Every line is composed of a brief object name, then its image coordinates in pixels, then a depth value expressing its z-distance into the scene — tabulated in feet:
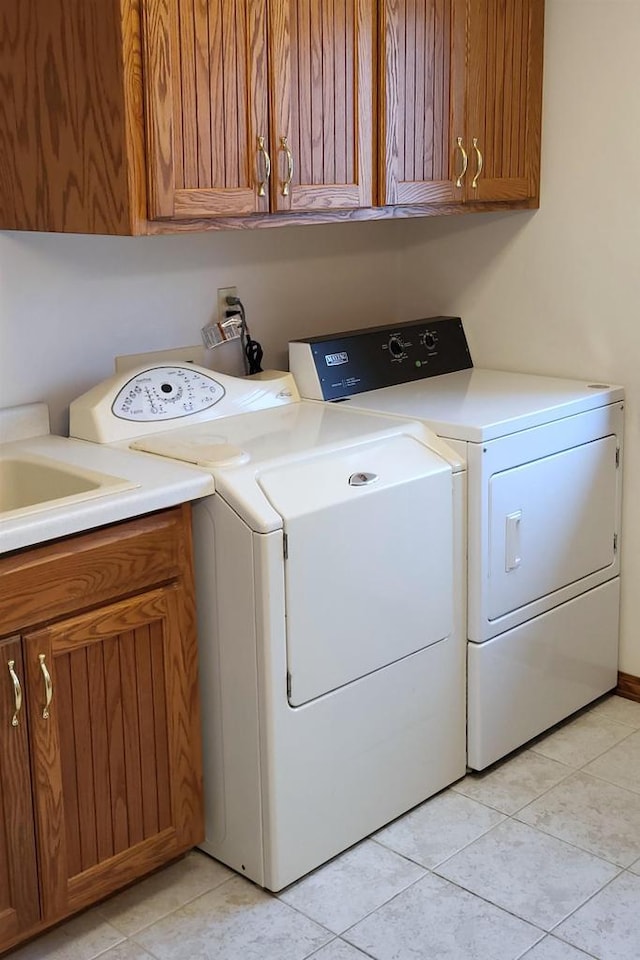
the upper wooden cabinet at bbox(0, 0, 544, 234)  7.11
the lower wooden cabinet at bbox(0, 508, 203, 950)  6.51
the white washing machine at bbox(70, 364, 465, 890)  7.20
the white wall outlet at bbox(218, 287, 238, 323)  9.63
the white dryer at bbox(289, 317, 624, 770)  8.59
